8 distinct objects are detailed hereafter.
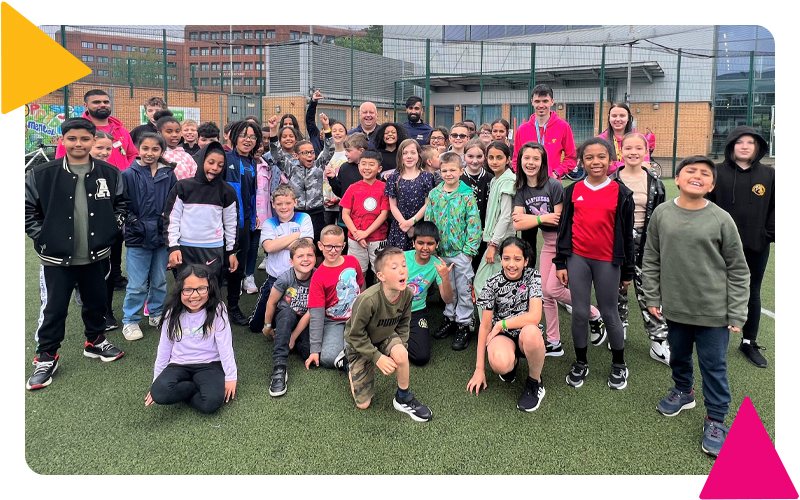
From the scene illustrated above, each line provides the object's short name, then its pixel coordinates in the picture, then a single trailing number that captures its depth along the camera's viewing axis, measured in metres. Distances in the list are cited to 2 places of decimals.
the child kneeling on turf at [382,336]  3.23
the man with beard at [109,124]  5.23
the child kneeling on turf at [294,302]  3.96
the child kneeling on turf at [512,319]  3.37
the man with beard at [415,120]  6.14
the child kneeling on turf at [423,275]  4.03
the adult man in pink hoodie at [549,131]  4.92
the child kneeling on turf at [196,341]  3.29
